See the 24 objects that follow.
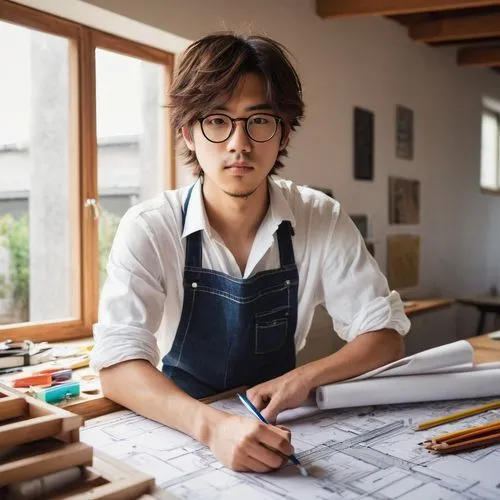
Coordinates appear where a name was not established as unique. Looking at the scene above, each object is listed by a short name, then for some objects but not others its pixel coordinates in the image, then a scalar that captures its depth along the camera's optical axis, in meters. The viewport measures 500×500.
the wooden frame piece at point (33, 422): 0.92
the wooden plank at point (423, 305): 3.97
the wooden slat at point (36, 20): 2.29
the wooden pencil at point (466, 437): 1.08
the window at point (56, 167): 2.46
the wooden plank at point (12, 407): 0.99
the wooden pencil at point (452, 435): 1.10
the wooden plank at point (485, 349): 1.88
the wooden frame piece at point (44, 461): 0.87
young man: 1.40
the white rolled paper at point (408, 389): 1.33
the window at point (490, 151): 6.21
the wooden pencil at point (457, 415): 1.21
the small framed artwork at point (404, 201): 4.34
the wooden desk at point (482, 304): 5.09
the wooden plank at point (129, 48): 2.64
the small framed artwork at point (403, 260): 4.28
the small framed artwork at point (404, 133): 4.39
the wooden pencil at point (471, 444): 1.07
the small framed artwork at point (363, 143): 3.92
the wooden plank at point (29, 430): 0.91
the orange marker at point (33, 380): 1.67
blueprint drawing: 0.93
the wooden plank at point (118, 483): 0.88
